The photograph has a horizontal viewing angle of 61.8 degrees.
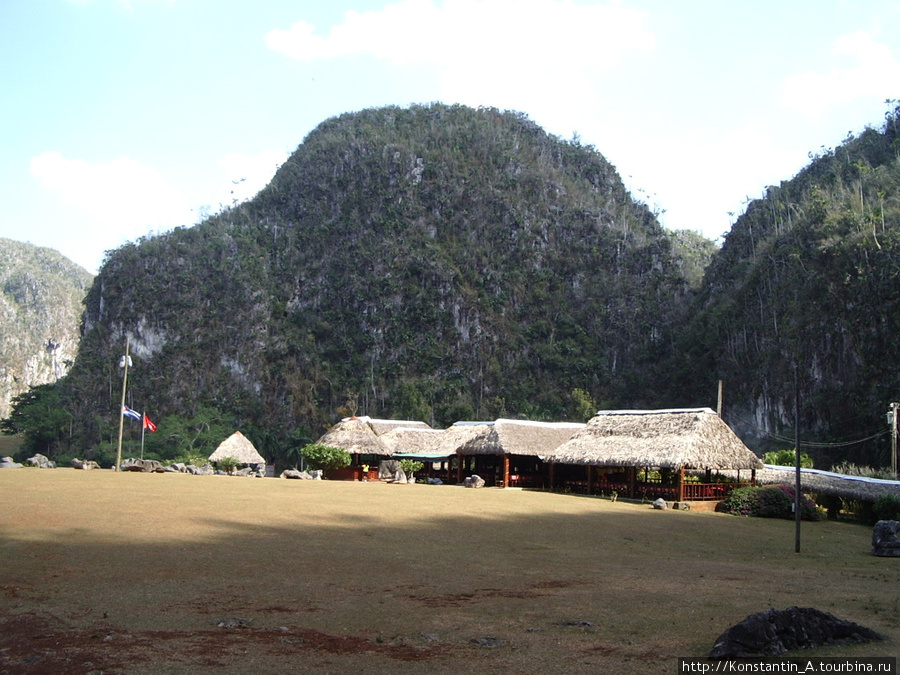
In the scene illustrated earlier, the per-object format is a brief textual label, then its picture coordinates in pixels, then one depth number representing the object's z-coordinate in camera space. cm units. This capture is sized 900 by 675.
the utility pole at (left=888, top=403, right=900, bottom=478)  3047
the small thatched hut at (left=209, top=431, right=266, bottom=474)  4162
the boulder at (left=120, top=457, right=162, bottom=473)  3453
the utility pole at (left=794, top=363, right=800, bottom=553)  1619
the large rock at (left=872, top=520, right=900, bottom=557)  1648
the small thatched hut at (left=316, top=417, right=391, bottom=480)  3850
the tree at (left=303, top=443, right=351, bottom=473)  3766
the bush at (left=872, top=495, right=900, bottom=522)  2339
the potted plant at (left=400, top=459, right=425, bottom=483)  3771
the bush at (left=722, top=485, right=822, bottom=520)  2592
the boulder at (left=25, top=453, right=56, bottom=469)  3741
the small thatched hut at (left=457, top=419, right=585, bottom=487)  3484
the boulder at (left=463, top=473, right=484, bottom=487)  3422
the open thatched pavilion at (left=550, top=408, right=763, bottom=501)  2789
